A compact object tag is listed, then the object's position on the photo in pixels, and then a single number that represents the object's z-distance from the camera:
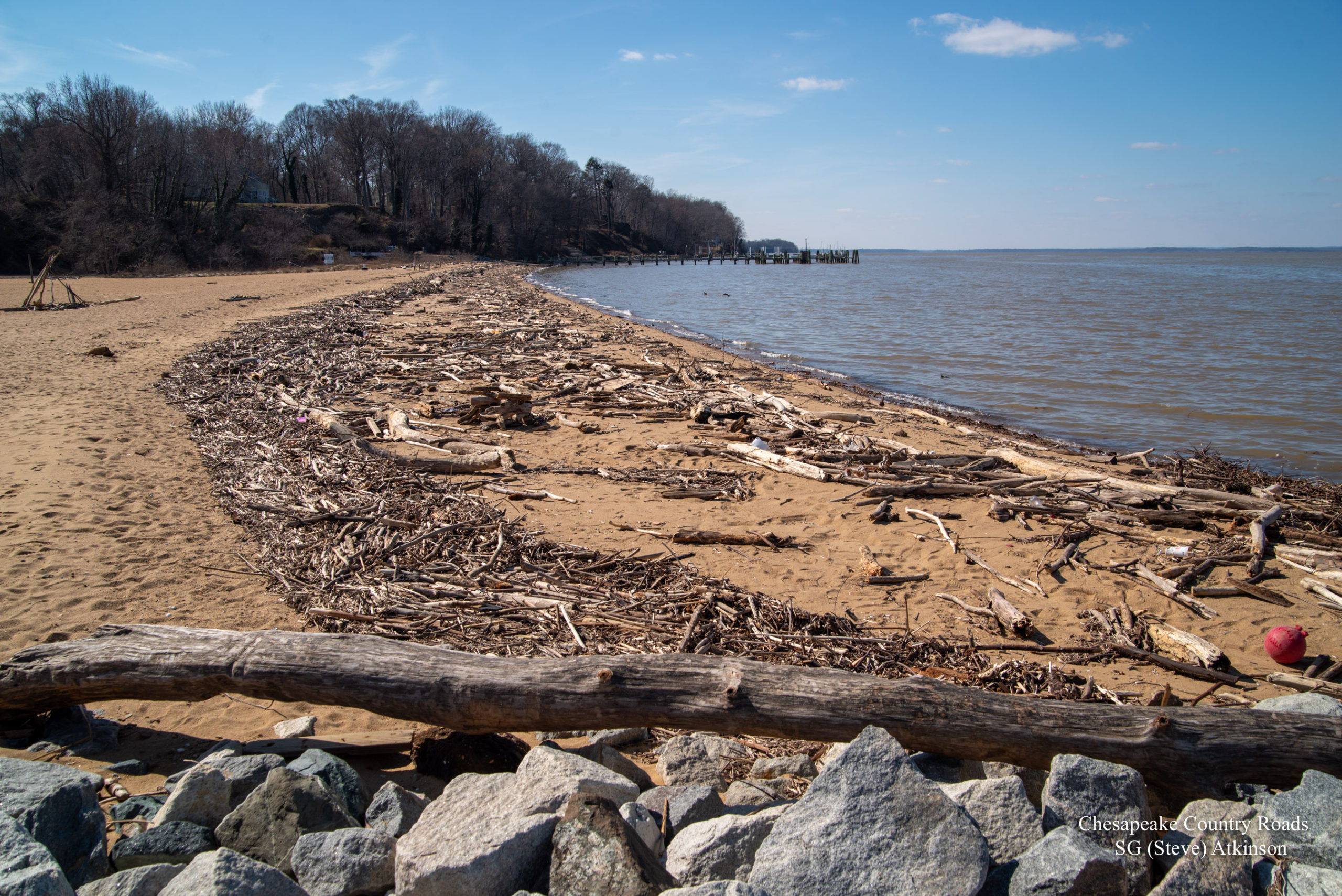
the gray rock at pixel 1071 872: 2.19
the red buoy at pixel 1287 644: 4.45
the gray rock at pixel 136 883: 2.17
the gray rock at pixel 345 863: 2.31
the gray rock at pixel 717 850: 2.36
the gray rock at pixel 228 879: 2.02
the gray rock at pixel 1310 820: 2.32
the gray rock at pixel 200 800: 2.64
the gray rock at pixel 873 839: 2.23
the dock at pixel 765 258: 108.25
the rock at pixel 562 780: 2.54
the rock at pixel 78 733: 3.33
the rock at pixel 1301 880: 2.15
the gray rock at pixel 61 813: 2.38
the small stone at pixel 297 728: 3.41
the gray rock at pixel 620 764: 3.08
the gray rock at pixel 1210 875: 2.22
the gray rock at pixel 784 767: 3.16
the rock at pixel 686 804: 2.66
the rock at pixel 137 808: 2.79
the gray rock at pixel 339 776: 2.84
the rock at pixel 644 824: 2.46
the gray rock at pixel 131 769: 3.17
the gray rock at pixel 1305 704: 3.04
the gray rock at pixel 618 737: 3.46
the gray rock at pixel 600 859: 2.18
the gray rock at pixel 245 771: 2.83
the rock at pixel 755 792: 2.85
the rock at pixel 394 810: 2.66
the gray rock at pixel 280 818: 2.50
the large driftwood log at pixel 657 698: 2.82
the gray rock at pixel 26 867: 1.94
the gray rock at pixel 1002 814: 2.45
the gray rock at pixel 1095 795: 2.53
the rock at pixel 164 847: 2.47
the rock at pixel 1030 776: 2.87
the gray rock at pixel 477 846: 2.22
